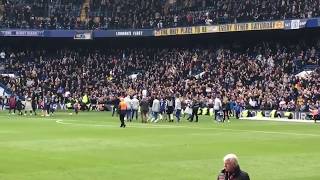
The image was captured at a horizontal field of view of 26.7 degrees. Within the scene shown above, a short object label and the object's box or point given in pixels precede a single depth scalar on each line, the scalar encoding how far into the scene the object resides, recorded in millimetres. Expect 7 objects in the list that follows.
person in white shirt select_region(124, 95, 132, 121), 44631
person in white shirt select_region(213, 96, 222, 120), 44975
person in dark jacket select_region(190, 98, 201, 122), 44875
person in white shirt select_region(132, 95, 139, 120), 46231
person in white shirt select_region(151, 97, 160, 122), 45219
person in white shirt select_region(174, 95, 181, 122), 46156
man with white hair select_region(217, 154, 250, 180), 10562
